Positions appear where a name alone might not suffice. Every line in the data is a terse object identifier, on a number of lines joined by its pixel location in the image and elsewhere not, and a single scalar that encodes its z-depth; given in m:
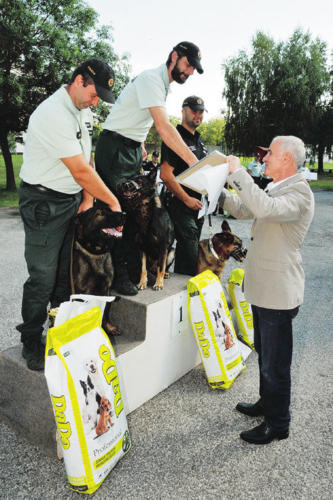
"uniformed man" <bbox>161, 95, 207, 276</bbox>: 3.48
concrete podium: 2.27
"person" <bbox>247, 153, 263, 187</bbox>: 15.06
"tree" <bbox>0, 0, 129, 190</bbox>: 13.30
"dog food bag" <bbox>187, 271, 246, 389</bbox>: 2.95
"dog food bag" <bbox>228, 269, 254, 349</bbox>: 3.76
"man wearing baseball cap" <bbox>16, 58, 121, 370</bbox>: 2.21
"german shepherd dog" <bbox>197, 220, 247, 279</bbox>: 3.73
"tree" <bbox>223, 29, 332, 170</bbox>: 28.56
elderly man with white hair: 2.14
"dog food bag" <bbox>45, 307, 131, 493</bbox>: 1.89
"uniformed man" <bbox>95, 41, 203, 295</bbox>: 2.73
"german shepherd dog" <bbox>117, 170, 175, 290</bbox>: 2.95
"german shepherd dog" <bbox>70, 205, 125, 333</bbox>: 2.47
